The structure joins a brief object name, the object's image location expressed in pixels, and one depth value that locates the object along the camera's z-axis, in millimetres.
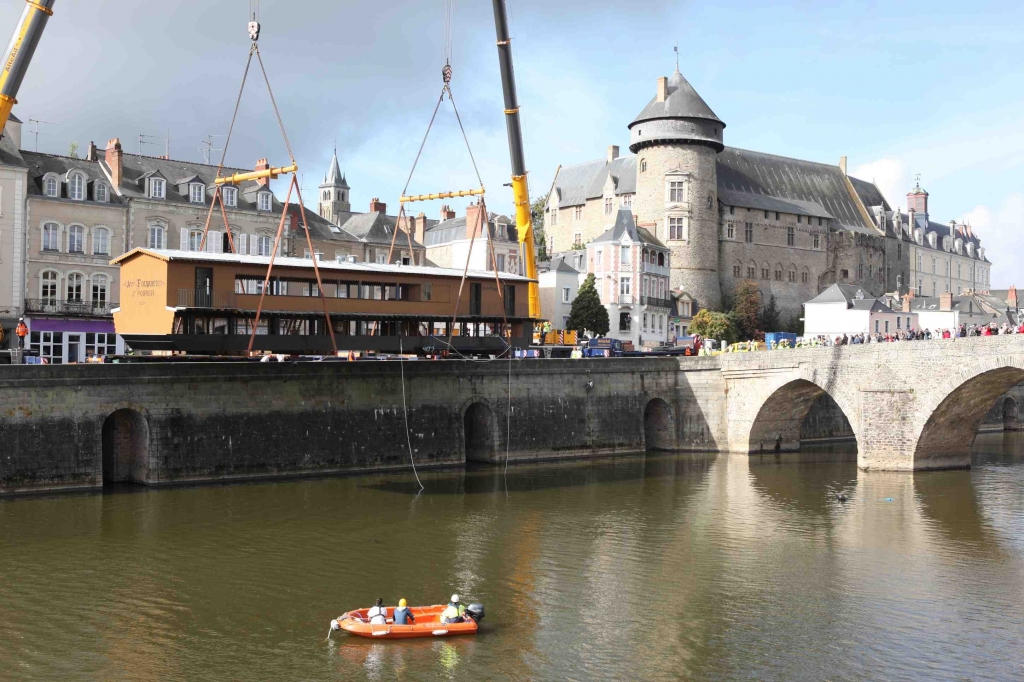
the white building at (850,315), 86750
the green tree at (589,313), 74875
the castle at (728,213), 92688
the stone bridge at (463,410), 34594
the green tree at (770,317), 99562
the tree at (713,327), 86312
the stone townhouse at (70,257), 50531
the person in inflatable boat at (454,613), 21453
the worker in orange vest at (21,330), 37597
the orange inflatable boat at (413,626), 21172
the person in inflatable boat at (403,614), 21516
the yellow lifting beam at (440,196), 48750
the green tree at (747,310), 94750
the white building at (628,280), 82206
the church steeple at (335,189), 141125
